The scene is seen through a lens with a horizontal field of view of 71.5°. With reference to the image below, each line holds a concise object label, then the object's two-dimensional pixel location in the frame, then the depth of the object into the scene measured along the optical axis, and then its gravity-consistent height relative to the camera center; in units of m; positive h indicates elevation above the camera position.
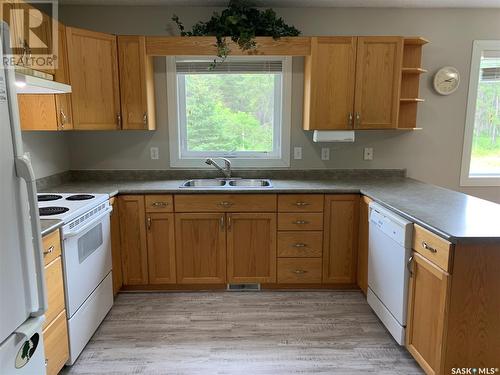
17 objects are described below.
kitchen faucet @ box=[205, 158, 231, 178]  3.17 -0.24
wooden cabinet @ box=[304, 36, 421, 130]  2.87 +0.48
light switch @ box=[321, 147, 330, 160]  3.29 -0.12
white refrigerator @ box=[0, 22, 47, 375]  1.10 -0.37
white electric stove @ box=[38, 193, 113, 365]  1.92 -0.73
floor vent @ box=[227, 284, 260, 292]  2.93 -1.24
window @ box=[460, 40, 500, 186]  3.17 +0.18
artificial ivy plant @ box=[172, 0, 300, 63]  2.78 +0.92
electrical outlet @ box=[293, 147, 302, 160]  3.29 -0.12
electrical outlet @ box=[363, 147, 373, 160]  3.29 -0.12
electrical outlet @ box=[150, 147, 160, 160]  3.28 -0.12
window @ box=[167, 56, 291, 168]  3.19 +0.28
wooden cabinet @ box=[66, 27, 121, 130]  2.68 +0.48
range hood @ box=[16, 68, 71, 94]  1.53 +0.29
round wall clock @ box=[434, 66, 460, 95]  3.14 +0.54
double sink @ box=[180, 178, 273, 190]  3.18 -0.39
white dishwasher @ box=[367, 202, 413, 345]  1.99 -0.79
